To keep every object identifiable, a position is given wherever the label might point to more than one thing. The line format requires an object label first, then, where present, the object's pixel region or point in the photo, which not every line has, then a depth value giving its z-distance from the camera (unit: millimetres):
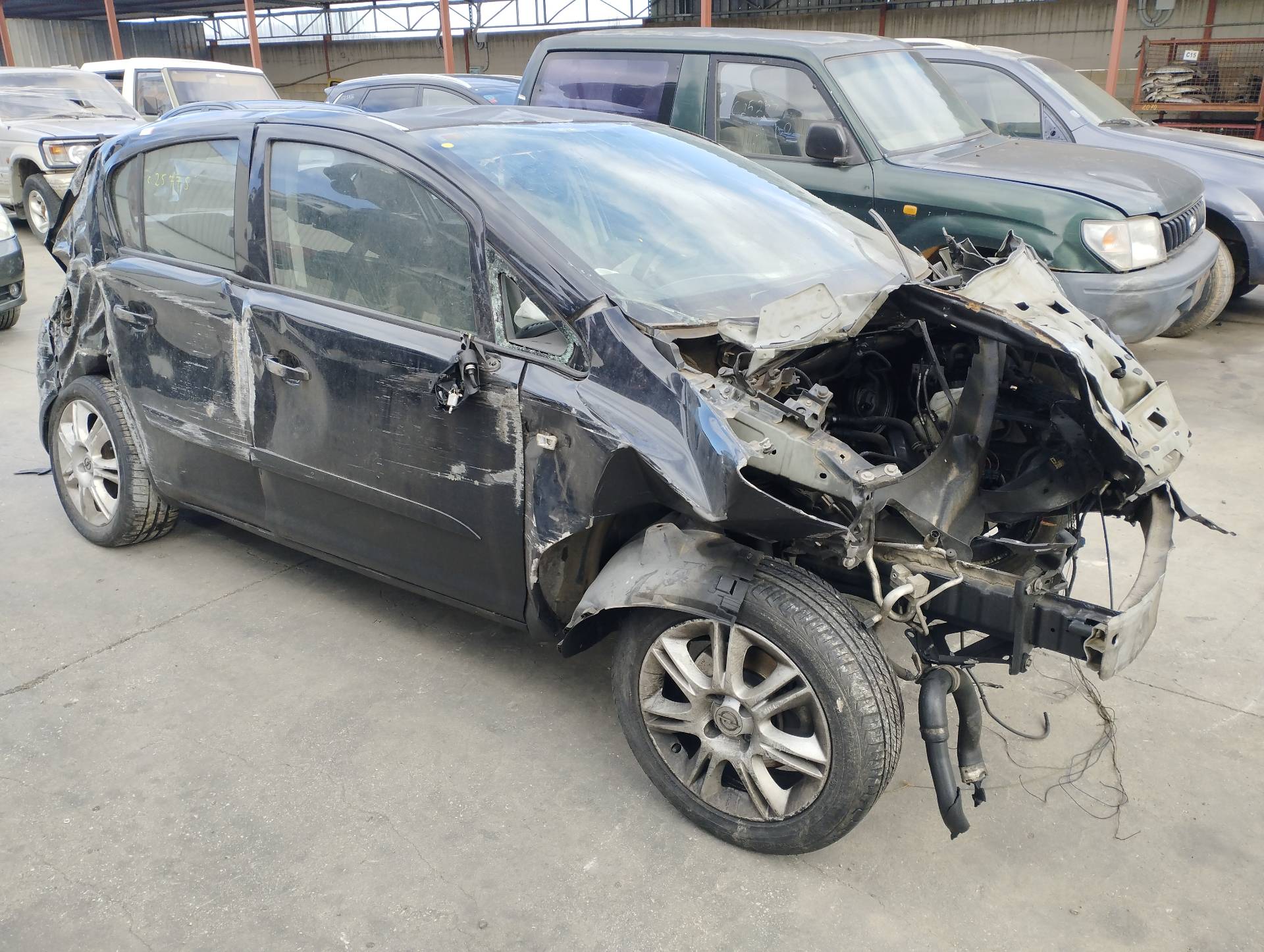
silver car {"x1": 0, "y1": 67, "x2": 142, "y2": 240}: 11297
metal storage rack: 11844
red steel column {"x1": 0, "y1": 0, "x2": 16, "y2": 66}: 22766
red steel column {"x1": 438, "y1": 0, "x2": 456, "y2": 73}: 16594
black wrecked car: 2537
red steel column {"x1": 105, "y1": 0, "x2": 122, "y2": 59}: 21402
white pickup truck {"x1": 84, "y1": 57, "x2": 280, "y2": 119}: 13336
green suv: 5641
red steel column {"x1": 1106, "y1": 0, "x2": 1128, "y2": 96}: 11125
